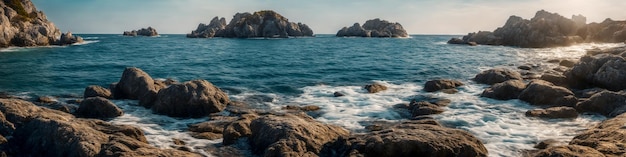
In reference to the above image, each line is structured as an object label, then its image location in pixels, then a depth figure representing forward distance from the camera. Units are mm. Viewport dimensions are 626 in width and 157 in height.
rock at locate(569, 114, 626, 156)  12709
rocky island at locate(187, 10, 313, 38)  176750
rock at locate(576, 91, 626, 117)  21156
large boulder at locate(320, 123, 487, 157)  13445
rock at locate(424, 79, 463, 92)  29864
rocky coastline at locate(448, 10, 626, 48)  93369
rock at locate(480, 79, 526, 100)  26016
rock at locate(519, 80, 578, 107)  23098
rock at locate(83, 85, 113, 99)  26241
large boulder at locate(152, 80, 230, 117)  22016
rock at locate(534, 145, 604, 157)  11648
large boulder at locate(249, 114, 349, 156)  13719
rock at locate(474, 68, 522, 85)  32334
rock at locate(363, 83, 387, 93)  29808
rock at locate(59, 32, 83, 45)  101000
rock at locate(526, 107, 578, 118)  20750
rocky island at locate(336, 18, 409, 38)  195500
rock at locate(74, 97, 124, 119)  21359
